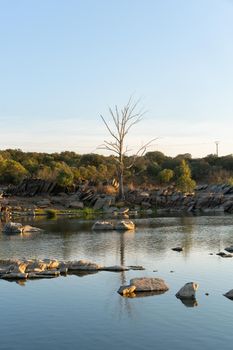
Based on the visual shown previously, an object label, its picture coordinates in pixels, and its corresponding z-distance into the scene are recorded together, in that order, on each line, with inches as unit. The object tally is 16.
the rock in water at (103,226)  1574.8
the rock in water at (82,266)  927.0
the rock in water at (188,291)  714.2
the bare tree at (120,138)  2637.8
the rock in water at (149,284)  751.7
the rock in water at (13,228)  1523.1
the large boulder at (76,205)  2375.7
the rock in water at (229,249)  1137.4
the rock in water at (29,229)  1531.7
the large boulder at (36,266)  890.0
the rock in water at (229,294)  713.0
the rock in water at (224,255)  1055.6
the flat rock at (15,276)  851.4
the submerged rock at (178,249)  1149.8
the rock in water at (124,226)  1573.5
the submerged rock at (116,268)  917.8
